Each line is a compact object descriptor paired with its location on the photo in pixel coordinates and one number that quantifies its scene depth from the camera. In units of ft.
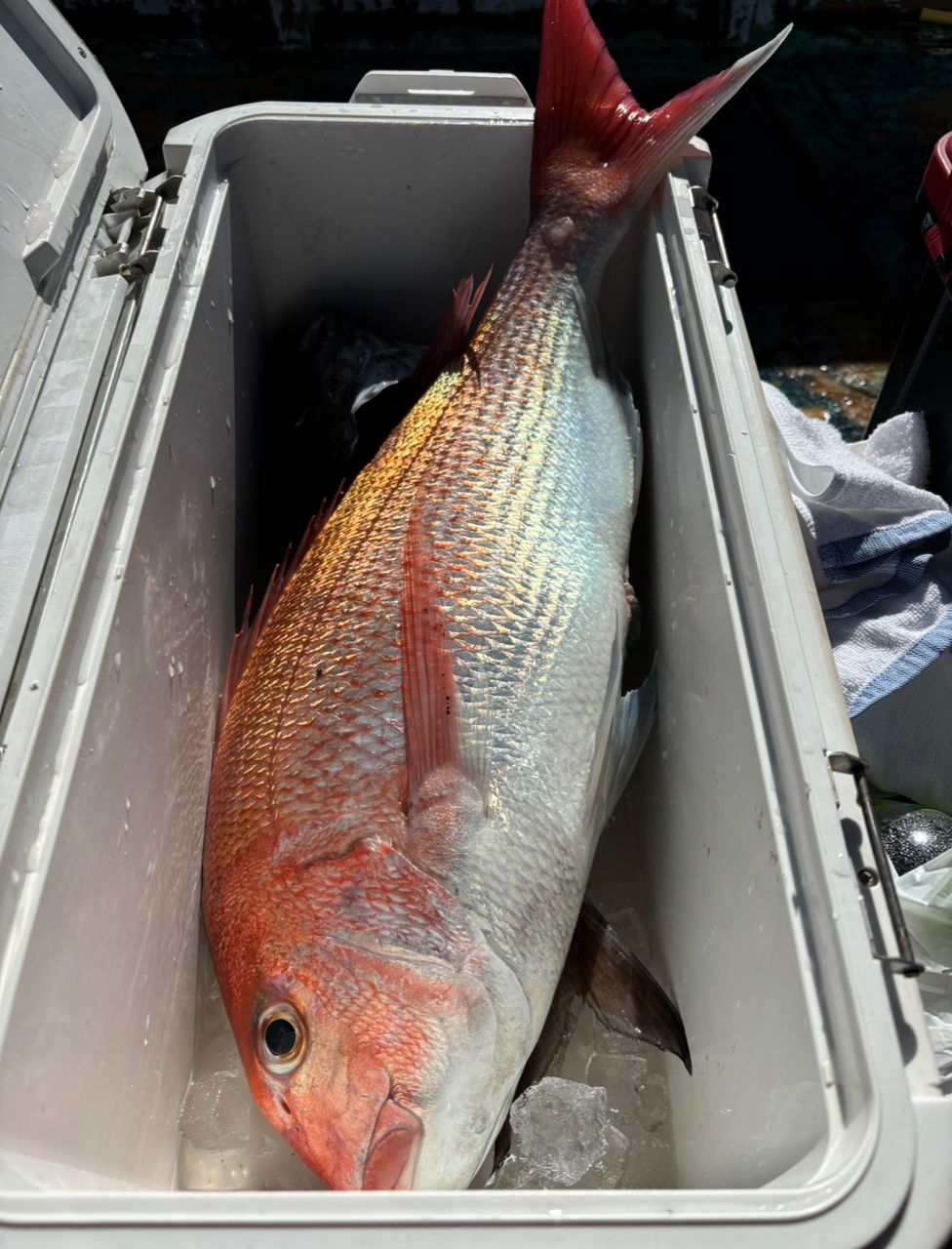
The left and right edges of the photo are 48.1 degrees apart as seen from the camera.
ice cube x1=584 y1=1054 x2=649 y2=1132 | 1.55
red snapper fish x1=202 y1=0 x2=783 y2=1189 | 1.29
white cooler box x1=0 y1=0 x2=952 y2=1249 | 1.04
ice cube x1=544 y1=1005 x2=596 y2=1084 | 1.57
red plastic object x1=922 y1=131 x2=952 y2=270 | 2.21
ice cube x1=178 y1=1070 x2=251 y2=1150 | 1.47
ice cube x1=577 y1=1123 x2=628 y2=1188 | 1.45
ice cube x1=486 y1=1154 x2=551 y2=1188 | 1.44
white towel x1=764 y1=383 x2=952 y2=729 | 1.98
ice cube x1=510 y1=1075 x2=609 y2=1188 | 1.44
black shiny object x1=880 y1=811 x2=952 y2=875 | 1.89
